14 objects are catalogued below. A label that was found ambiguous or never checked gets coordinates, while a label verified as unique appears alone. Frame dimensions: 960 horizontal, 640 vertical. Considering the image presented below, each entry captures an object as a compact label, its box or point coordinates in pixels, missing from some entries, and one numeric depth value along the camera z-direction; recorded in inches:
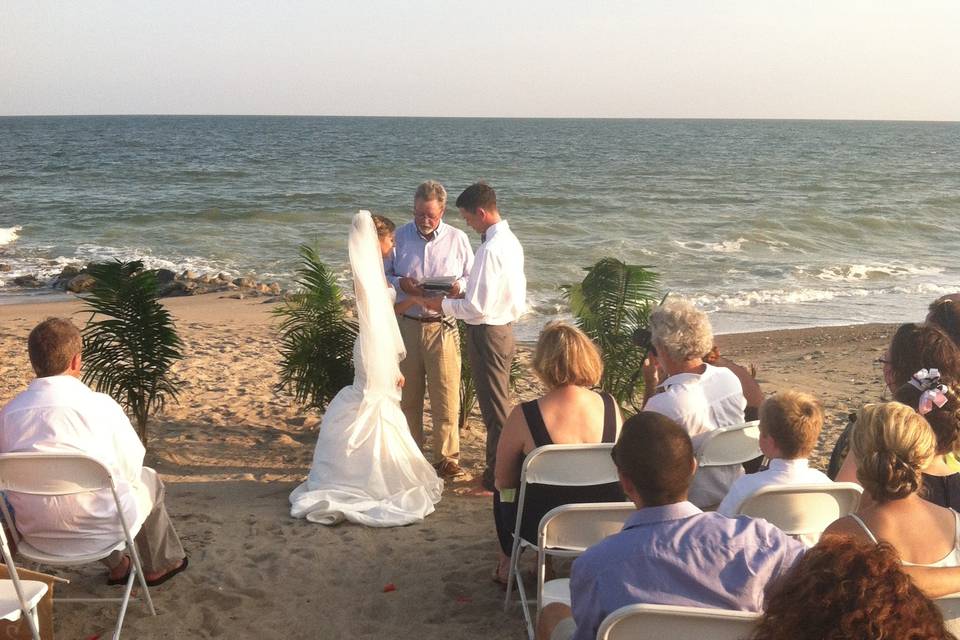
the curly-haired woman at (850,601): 71.3
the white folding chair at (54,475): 151.2
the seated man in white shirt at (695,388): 171.6
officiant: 258.4
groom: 236.2
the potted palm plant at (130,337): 262.1
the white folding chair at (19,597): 138.8
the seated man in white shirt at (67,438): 162.1
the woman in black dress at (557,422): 167.5
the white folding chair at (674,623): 94.7
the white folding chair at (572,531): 146.7
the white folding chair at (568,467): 159.3
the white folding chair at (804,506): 139.3
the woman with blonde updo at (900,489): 122.5
